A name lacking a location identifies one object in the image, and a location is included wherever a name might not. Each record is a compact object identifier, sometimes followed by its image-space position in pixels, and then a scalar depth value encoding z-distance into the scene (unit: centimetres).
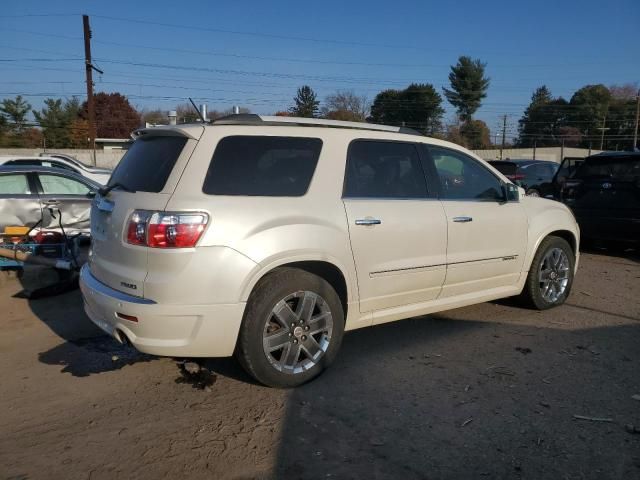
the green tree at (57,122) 5472
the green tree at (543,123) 7319
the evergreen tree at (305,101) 6028
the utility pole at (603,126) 6402
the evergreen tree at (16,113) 5231
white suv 325
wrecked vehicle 759
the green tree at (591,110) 6956
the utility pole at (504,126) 5214
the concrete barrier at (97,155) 3162
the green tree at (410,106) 6431
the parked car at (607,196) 820
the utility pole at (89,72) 2741
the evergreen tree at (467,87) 7731
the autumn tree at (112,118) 6369
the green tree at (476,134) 6719
